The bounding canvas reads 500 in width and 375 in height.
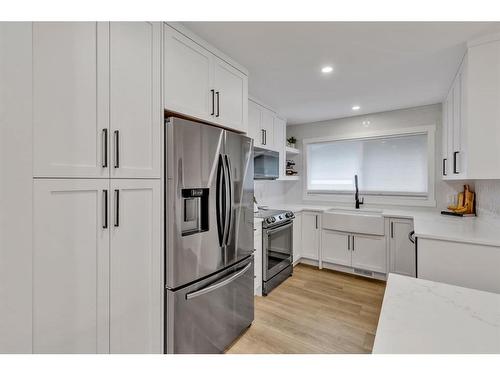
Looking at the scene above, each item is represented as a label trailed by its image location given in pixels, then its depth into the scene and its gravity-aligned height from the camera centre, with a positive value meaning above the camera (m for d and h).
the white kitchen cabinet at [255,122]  2.87 +0.81
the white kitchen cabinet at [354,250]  3.05 -0.89
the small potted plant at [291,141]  4.18 +0.81
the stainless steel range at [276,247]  2.68 -0.77
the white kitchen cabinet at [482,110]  1.64 +0.56
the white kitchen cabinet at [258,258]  2.54 -0.82
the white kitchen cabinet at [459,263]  1.48 -0.53
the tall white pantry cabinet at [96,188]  1.00 -0.02
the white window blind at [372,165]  3.31 +0.33
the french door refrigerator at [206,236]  1.45 -0.36
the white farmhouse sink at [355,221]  3.05 -0.48
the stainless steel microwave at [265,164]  2.95 +0.29
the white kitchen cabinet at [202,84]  1.50 +0.76
